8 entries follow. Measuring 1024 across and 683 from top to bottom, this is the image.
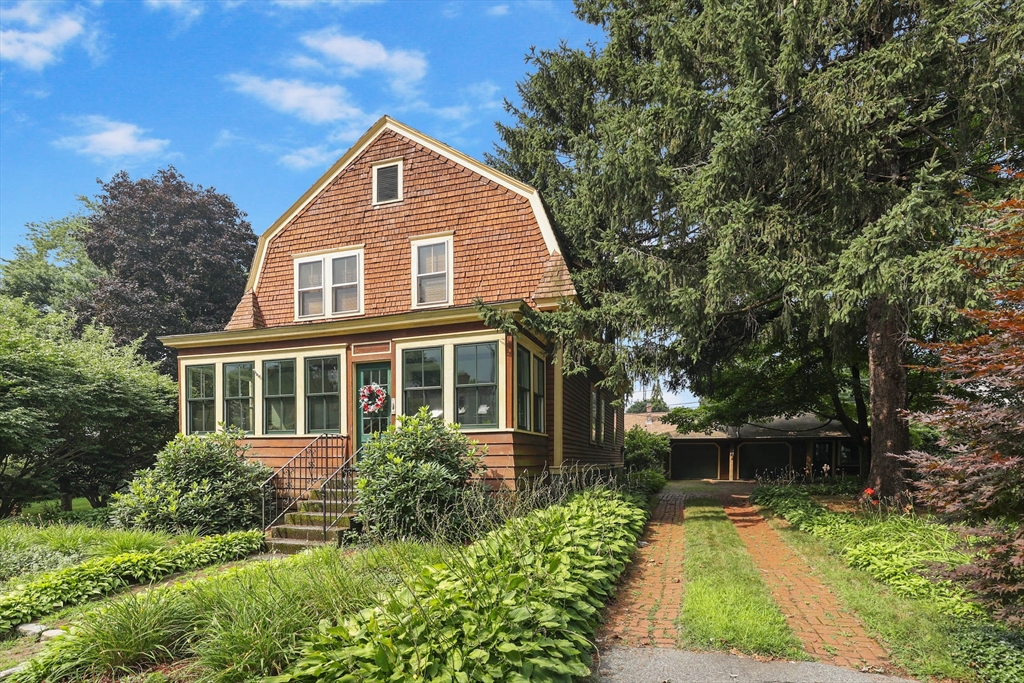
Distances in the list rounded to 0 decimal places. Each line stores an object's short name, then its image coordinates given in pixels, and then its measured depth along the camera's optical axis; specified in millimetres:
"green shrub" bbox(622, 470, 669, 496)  14758
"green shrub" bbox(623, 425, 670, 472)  28506
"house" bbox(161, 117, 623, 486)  10977
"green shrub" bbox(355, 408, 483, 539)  9039
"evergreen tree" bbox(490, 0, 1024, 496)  9172
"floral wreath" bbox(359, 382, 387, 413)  11328
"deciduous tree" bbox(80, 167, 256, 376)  28672
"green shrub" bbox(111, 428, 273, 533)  10117
